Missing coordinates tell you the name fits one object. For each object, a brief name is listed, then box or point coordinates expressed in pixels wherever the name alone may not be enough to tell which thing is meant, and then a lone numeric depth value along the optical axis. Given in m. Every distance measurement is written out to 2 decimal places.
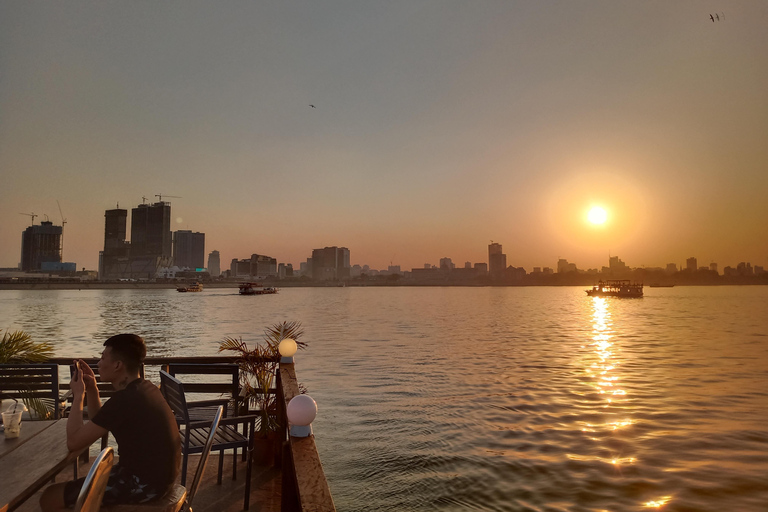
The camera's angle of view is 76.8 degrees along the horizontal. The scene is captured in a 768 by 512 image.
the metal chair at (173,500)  2.98
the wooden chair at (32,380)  5.33
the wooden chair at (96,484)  2.00
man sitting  2.99
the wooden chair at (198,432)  4.39
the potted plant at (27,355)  5.61
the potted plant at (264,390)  5.82
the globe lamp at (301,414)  3.09
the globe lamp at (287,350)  5.54
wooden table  2.66
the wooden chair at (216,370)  5.86
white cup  3.51
